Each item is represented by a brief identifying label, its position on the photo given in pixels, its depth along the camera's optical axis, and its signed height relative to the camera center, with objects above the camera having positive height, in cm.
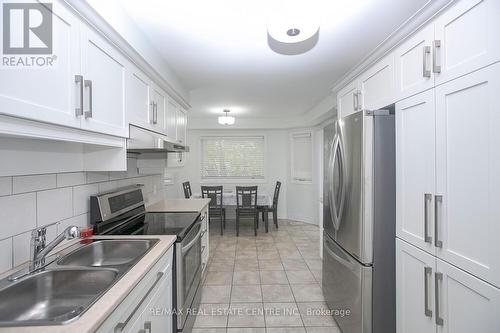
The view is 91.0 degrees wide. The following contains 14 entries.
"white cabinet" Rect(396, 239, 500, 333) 108 -68
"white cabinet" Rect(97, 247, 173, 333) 99 -67
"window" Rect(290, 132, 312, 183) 573 +25
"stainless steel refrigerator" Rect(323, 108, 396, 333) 173 -39
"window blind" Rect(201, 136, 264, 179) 619 +24
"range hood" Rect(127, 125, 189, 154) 171 +21
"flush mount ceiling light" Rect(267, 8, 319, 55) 150 +91
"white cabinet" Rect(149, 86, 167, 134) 216 +55
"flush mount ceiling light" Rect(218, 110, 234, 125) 458 +89
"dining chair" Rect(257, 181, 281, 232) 511 -87
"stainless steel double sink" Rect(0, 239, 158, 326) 99 -54
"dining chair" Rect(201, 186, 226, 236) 494 -71
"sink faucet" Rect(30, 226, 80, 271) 116 -36
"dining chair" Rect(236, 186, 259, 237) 487 -73
